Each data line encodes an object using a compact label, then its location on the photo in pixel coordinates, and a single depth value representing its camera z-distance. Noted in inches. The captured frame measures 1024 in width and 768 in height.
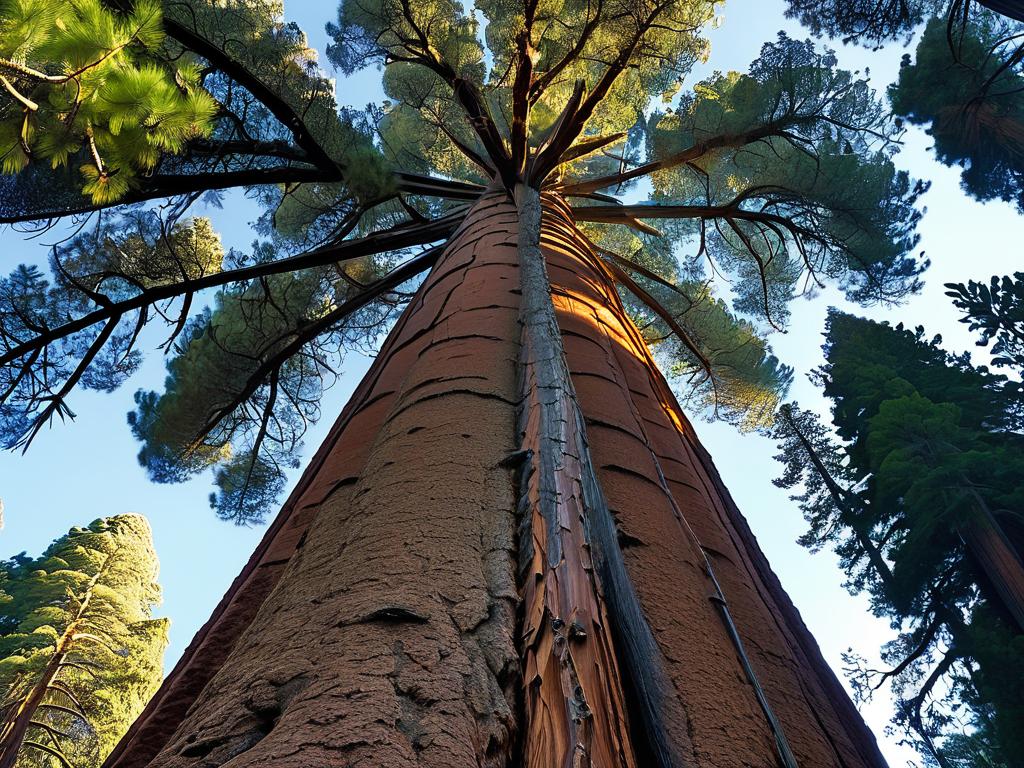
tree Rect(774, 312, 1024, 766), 320.8
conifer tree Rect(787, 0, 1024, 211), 417.4
